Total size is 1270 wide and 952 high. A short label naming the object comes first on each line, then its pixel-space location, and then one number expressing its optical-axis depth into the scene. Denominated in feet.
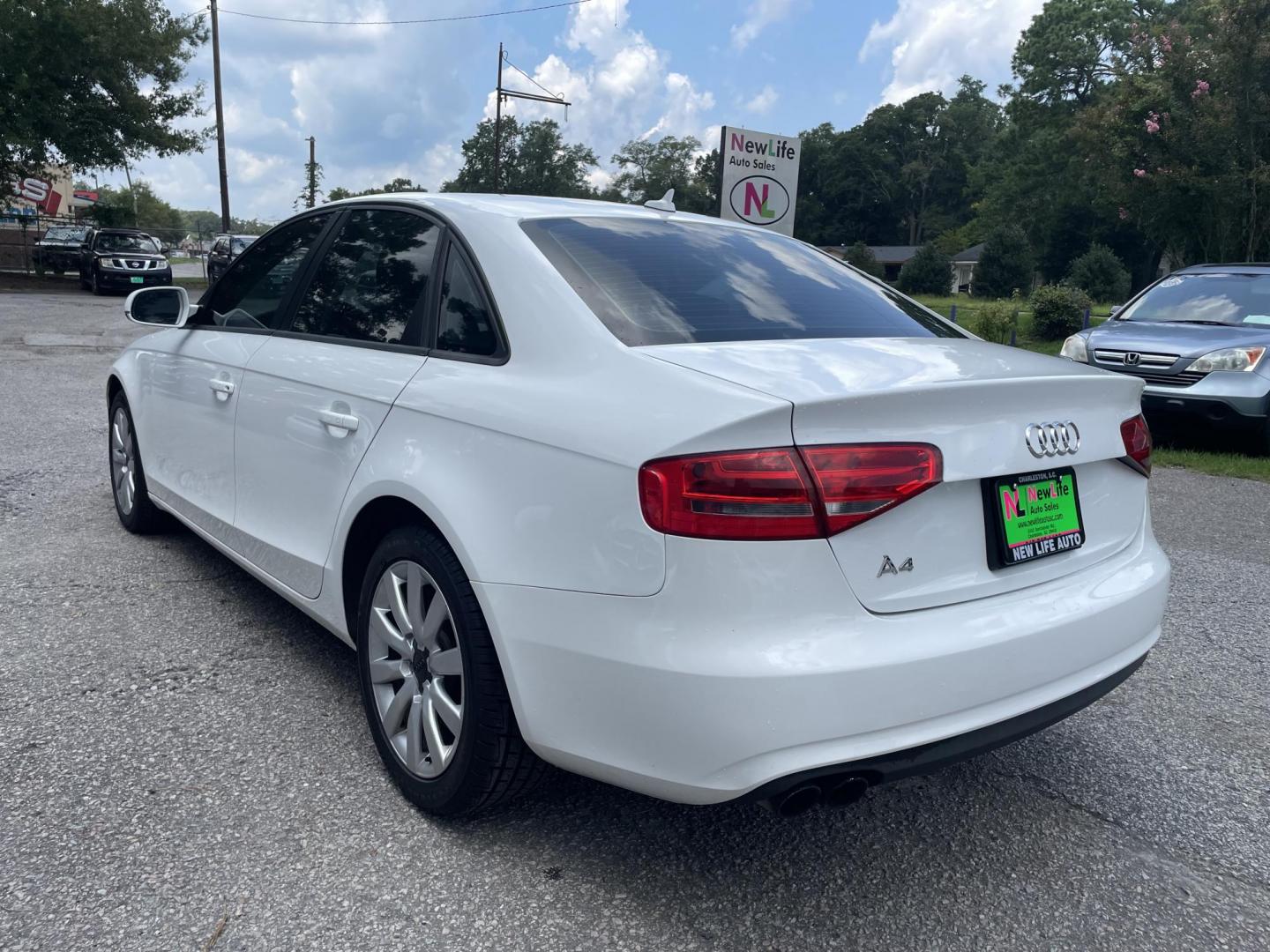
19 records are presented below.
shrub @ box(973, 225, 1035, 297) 184.14
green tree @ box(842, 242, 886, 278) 248.44
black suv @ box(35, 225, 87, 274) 114.93
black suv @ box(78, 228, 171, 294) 85.25
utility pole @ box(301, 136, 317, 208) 202.69
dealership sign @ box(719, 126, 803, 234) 33.47
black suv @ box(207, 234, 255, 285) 93.71
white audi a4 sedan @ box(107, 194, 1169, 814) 6.43
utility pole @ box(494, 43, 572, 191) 133.39
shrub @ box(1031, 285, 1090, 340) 60.34
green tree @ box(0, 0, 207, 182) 84.23
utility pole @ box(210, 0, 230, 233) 107.24
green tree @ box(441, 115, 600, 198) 310.45
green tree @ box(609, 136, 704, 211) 357.41
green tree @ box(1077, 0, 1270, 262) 51.34
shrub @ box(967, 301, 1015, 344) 59.93
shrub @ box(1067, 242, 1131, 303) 154.20
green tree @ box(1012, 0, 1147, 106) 183.11
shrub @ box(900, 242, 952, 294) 203.51
